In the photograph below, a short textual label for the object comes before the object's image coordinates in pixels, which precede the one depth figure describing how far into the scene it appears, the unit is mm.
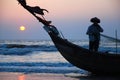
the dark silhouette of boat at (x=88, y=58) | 11125
